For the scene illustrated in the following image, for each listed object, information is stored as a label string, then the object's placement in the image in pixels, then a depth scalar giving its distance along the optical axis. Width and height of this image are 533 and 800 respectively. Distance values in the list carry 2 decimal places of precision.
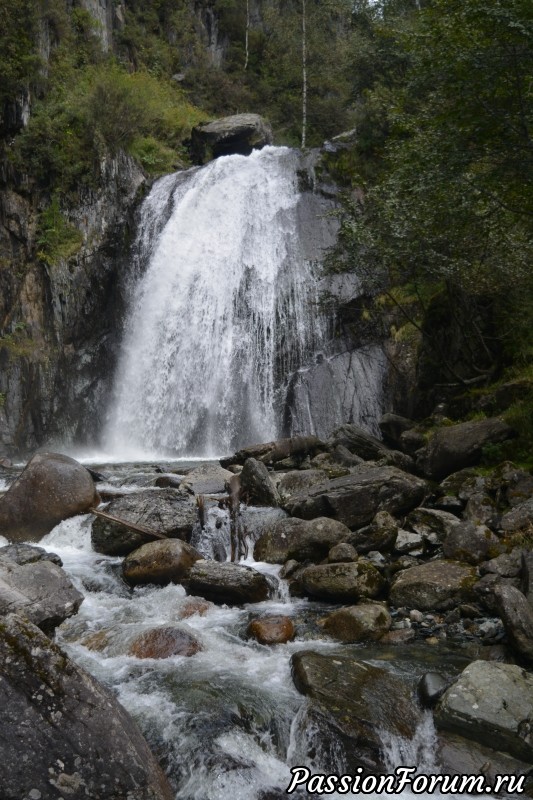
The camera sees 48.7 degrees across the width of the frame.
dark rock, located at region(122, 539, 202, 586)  7.76
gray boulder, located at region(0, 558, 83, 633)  5.69
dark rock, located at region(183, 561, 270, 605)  7.27
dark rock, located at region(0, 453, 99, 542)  9.59
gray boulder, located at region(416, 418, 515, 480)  9.94
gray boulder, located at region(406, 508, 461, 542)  8.49
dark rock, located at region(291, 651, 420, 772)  4.40
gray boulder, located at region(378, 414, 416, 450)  13.65
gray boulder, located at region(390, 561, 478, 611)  6.74
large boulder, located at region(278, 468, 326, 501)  10.86
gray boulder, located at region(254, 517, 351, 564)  8.30
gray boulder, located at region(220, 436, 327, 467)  13.40
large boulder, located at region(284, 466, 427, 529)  9.09
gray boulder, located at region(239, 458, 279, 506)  10.35
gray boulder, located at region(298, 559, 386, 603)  7.05
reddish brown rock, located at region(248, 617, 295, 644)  6.24
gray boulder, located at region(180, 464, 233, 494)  11.09
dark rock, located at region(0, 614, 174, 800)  3.09
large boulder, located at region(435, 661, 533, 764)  4.25
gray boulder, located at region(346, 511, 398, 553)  8.15
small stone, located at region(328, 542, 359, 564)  7.73
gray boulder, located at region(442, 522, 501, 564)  7.34
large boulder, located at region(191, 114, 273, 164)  27.94
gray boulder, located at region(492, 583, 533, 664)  5.24
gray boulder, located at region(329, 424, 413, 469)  13.12
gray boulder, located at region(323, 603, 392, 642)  6.21
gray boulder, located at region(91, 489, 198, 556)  8.80
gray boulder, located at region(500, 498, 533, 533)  7.54
